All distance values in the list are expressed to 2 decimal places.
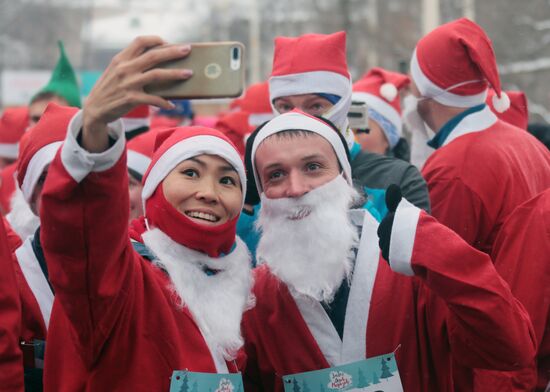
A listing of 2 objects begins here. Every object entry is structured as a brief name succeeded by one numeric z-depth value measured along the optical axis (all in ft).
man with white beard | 11.25
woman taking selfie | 8.39
